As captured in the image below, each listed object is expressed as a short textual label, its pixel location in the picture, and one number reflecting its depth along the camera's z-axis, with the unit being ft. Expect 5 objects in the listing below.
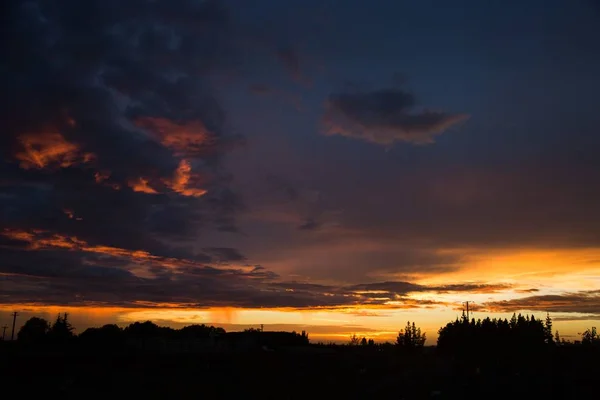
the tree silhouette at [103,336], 283.69
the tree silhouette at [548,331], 437.95
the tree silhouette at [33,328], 396.98
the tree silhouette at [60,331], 306.14
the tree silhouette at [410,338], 445.58
